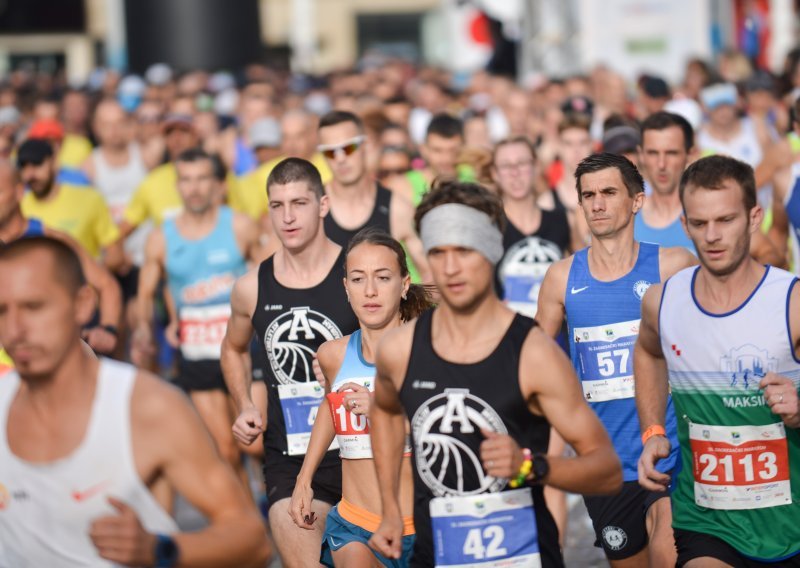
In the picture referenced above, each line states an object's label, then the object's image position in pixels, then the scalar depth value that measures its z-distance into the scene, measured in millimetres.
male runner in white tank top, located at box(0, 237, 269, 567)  7523
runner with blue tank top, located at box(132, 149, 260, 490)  18328
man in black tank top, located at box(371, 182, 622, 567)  8664
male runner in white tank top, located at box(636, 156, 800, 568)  10125
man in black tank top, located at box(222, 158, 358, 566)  13008
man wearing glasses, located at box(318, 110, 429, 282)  16578
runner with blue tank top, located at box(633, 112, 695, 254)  14258
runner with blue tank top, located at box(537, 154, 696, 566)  12406
